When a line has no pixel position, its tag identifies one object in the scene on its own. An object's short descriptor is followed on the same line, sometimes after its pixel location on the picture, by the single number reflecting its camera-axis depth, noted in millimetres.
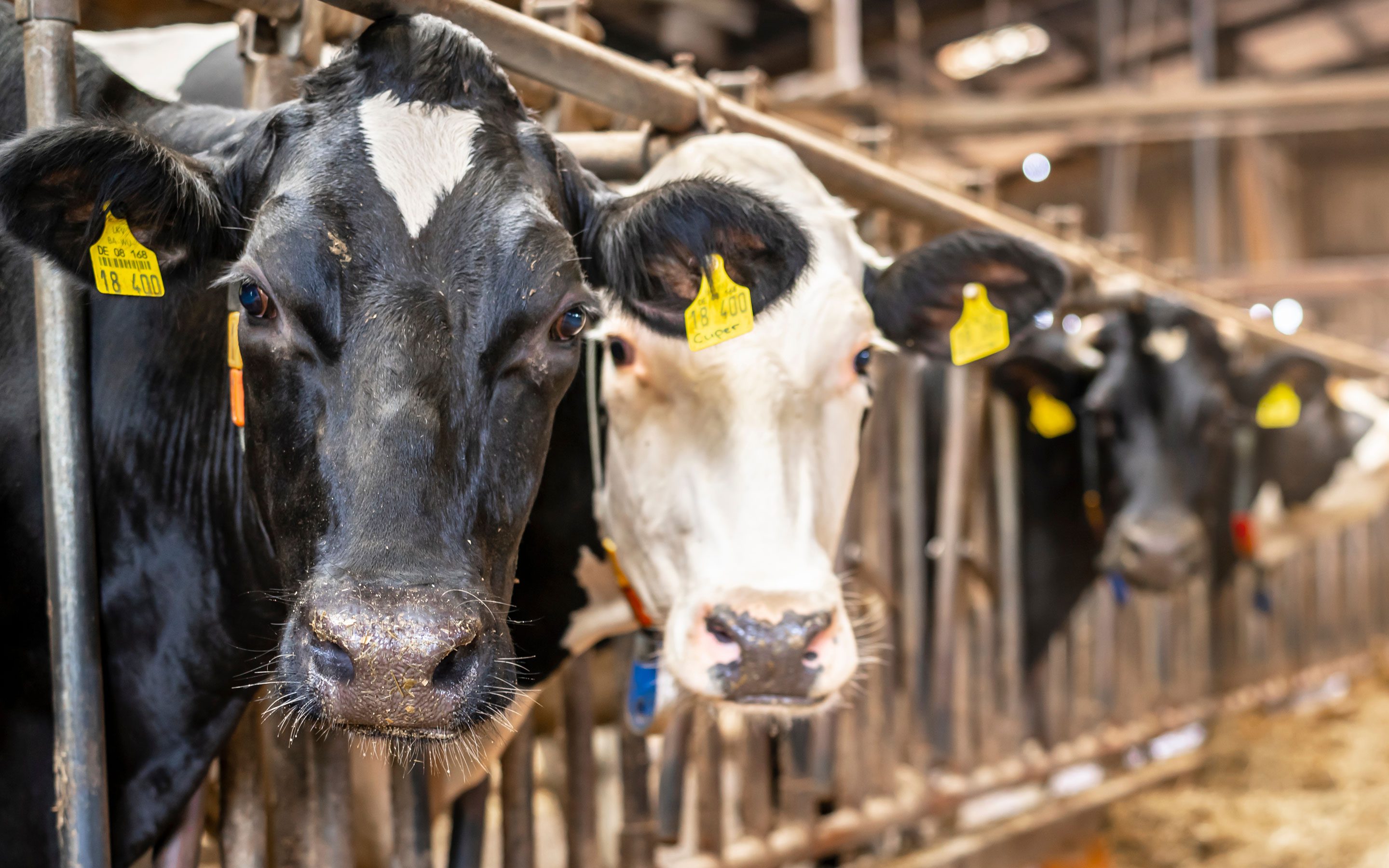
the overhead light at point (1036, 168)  13039
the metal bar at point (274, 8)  1651
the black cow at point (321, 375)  1248
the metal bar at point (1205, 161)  8062
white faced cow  1716
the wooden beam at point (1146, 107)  6355
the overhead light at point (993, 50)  9898
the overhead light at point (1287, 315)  7695
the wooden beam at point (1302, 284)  6758
